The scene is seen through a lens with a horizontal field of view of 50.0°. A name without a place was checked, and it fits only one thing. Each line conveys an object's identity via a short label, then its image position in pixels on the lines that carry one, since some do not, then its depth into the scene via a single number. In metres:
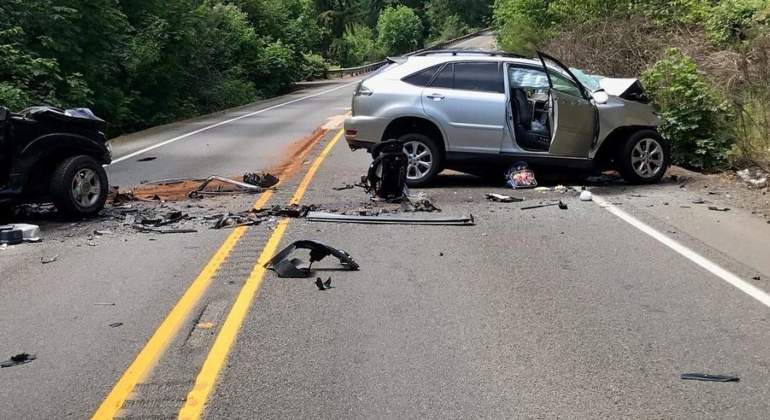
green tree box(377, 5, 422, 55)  87.12
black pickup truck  9.04
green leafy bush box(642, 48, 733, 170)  12.92
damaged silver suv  11.36
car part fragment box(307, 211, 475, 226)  9.46
